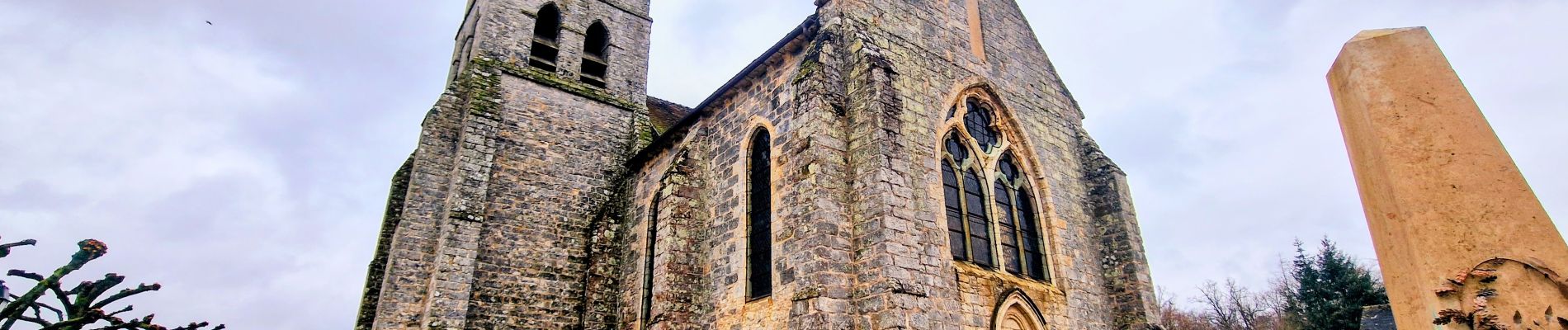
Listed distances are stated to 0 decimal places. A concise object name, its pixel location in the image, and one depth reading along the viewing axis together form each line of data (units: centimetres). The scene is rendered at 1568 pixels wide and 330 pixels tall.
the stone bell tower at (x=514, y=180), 1317
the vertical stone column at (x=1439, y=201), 263
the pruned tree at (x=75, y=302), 333
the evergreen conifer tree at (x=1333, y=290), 2588
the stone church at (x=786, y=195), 918
